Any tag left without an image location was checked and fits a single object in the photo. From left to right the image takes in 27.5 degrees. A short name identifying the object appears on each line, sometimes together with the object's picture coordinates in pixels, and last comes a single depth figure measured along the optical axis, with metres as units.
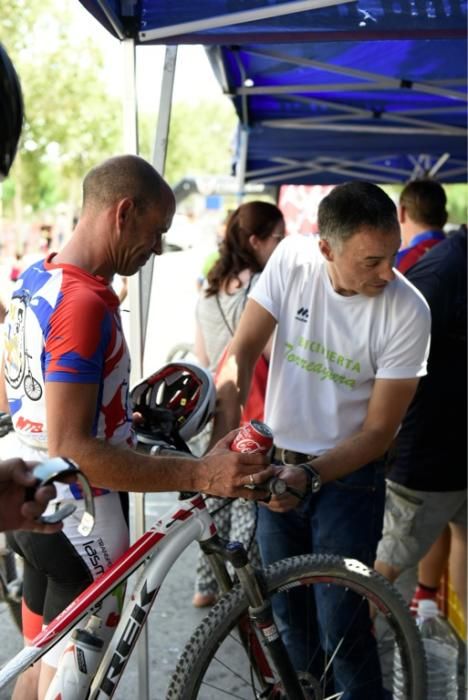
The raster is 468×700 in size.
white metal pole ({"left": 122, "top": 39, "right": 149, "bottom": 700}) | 2.94
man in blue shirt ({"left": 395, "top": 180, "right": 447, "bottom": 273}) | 4.46
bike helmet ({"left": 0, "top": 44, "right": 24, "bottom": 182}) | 1.64
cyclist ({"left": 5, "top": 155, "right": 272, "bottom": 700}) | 2.21
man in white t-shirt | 2.72
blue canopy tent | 2.88
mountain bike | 2.34
